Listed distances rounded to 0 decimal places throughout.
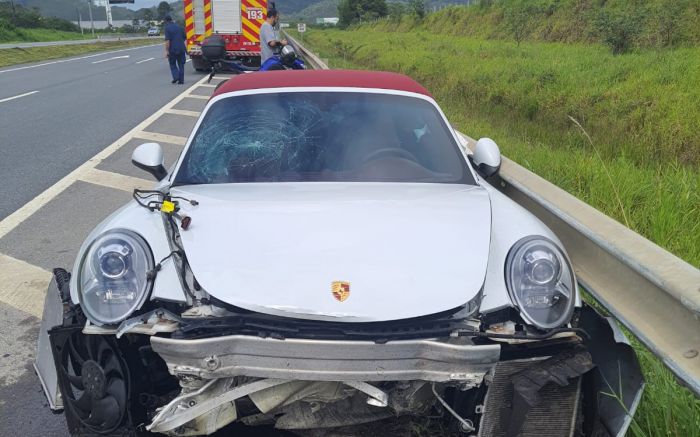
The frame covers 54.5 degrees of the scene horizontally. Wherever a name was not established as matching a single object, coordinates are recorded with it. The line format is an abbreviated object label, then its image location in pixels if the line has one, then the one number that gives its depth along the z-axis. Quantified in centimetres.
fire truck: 2230
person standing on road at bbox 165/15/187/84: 1831
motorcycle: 543
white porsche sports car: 238
